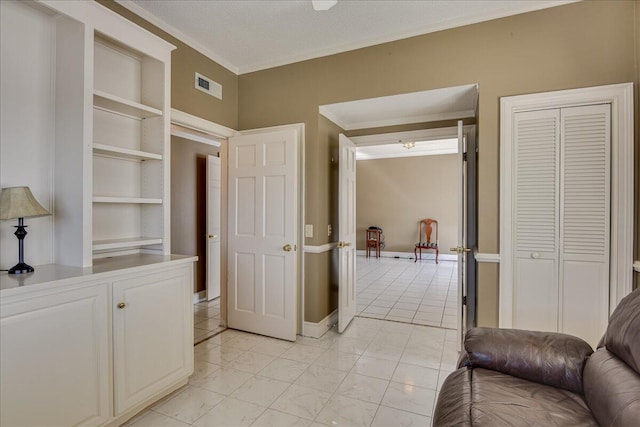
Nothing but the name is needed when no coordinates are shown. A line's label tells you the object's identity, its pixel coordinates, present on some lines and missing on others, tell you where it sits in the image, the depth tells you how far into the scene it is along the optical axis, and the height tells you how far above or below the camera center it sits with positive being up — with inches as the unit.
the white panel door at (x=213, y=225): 173.8 -8.6
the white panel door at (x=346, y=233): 131.3 -10.4
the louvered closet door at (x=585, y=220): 88.9 -2.7
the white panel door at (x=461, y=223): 111.6 -4.5
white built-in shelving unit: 86.4 +16.9
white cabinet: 55.0 -27.7
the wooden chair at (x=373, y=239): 336.5 -31.6
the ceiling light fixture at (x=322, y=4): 74.8 +50.0
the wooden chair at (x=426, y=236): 313.9 -26.1
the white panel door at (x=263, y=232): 123.8 -9.1
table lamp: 62.4 +0.1
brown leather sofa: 45.4 -29.2
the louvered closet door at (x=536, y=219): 93.9 -2.5
